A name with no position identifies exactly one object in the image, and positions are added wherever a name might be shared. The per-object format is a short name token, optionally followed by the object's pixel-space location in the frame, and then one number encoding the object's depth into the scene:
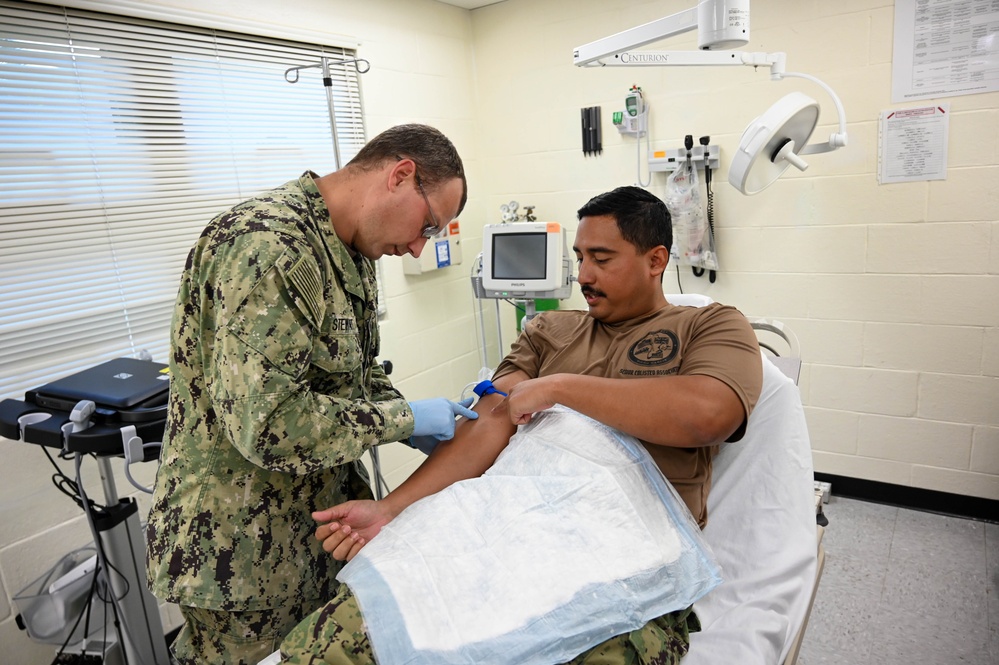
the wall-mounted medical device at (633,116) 3.08
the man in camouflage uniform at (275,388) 1.08
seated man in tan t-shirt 1.19
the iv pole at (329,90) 2.37
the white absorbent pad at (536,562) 1.05
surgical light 1.52
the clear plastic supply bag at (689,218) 3.04
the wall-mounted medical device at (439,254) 3.31
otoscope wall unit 3.00
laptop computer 1.55
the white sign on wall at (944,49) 2.46
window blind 2.00
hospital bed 1.31
